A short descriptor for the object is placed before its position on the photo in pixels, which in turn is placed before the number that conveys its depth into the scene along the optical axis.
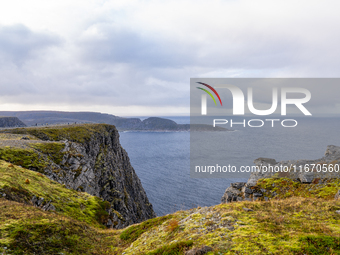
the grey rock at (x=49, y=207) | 18.85
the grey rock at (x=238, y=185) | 32.28
